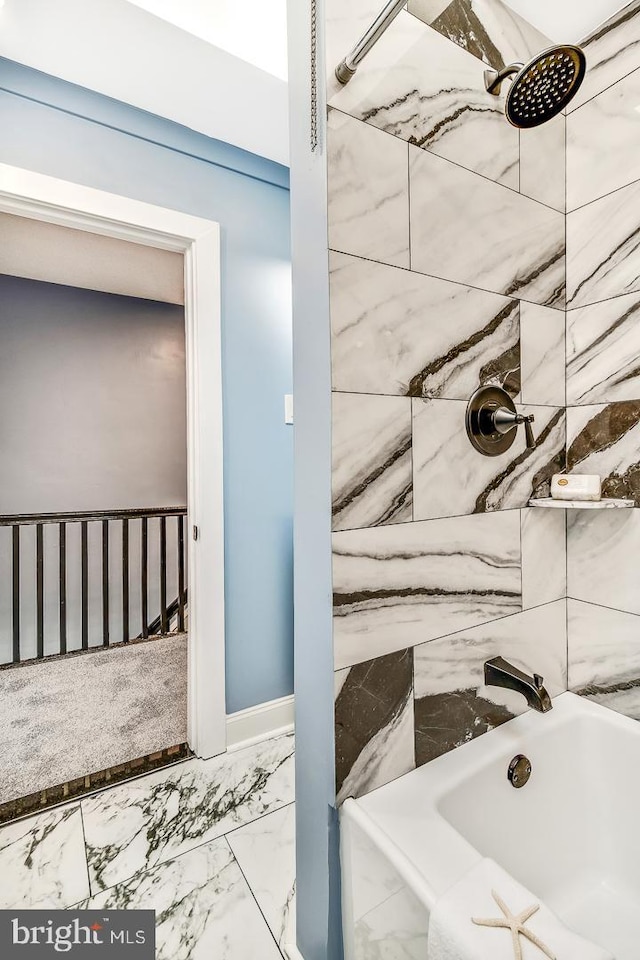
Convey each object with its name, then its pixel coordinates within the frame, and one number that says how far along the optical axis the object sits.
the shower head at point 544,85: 0.83
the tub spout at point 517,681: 1.06
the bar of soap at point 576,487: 1.29
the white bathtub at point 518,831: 0.82
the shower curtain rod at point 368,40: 0.79
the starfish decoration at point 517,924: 0.63
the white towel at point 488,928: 0.63
